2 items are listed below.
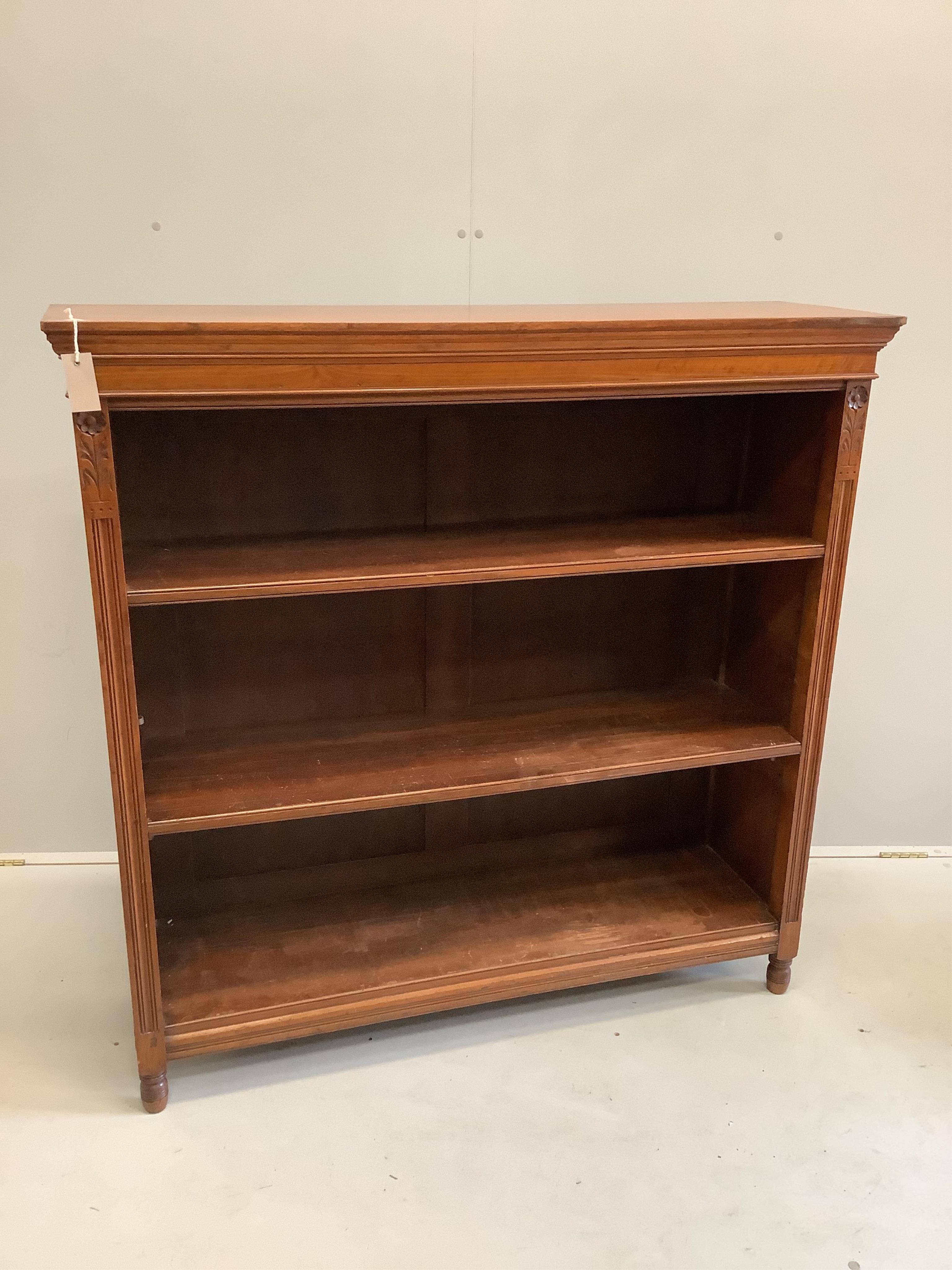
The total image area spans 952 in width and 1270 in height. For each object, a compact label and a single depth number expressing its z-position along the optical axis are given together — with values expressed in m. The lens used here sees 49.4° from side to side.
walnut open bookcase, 1.66
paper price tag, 1.46
